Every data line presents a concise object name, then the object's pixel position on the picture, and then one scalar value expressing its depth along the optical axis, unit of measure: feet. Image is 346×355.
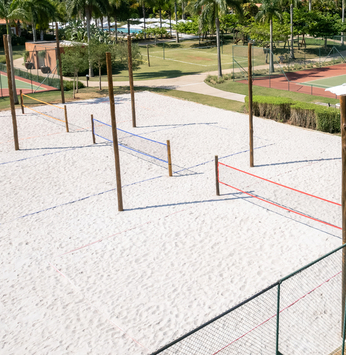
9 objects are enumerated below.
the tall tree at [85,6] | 112.68
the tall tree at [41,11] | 141.68
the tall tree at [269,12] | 114.73
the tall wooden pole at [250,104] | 45.73
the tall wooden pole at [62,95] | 86.08
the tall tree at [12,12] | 84.69
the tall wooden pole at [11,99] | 54.89
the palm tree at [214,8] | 106.27
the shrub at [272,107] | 71.36
